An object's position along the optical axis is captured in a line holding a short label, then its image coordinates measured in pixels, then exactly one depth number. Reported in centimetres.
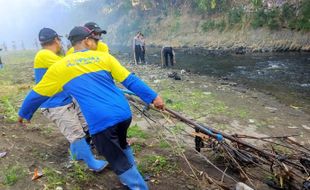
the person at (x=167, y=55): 1928
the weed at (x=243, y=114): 857
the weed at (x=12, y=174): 469
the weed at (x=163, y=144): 614
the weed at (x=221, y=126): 757
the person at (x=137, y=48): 2072
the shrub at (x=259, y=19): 2729
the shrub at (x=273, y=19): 2585
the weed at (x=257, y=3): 2803
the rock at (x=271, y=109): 943
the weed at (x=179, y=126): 700
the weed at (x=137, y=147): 599
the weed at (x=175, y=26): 4050
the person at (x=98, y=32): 520
